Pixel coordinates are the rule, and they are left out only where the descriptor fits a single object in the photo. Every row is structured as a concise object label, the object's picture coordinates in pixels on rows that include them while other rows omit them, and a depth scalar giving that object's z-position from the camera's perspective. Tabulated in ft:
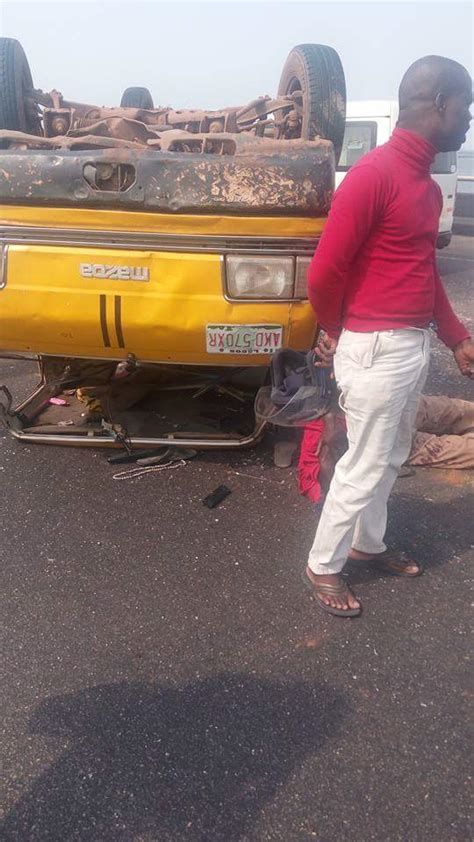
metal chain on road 11.98
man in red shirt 6.97
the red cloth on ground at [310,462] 11.19
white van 30.22
